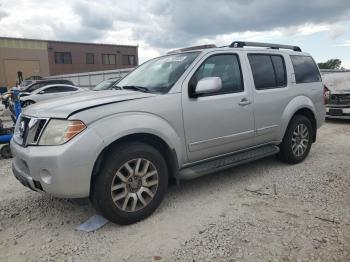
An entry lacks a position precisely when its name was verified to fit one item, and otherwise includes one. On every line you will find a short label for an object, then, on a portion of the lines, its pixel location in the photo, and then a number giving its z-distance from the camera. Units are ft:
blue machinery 21.68
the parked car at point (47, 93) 44.36
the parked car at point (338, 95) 32.17
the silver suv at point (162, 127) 10.49
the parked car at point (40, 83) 53.06
